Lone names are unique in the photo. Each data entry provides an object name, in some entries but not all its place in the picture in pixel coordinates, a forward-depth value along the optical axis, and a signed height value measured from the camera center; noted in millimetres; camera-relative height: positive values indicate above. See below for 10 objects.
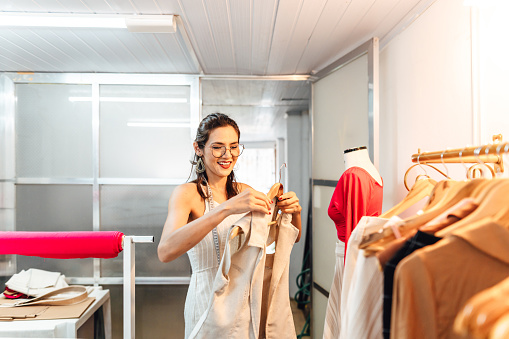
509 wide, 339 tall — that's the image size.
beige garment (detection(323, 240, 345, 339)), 1028 -479
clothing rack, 742 +42
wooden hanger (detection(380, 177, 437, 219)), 932 -75
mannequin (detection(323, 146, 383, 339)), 1598 -129
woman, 1152 -141
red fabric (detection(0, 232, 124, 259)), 1462 -336
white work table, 1725 -862
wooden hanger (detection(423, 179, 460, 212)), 782 -55
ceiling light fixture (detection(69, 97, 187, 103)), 2652 +601
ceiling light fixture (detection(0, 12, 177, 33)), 1687 +810
